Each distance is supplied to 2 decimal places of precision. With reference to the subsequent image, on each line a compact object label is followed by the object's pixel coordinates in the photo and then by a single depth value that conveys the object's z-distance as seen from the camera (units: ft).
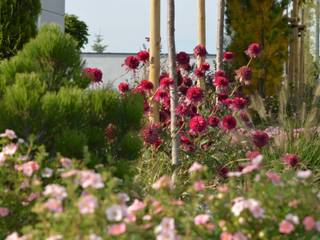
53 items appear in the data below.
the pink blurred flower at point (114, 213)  15.57
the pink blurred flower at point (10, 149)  20.66
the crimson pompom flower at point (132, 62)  39.48
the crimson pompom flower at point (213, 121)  35.13
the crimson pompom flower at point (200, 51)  42.38
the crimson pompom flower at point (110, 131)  25.99
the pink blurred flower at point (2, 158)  20.67
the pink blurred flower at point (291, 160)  32.33
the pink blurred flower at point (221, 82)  38.05
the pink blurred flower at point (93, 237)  14.97
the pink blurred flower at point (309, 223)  16.57
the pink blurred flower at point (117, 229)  15.39
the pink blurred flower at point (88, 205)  15.48
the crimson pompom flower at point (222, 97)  38.73
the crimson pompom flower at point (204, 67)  40.97
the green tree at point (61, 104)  24.50
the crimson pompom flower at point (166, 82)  36.54
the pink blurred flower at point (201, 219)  16.65
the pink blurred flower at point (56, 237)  15.66
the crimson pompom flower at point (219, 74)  39.26
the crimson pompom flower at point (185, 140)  36.25
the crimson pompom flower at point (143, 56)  39.65
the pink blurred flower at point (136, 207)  16.96
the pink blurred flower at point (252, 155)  27.62
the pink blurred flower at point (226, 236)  16.40
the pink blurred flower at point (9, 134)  20.69
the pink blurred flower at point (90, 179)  16.25
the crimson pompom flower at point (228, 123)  34.19
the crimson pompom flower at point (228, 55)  43.02
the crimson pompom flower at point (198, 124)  34.23
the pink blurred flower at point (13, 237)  16.94
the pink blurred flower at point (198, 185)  17.02
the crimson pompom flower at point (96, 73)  33.79
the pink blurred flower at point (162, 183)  17.54
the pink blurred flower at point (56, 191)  16.70
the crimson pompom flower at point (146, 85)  37.57
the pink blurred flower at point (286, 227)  16.23
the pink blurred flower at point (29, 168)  19.65
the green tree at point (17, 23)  44.51
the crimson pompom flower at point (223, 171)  33.74
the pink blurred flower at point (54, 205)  16.27
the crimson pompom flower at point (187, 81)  40.48
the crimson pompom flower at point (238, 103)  36.78
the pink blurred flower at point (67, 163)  18.08
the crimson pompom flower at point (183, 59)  39.85
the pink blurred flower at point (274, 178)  17.57
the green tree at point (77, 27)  169.21
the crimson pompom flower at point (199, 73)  39.95
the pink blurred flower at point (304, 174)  17.14
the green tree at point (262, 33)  78.02
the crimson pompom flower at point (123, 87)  36.86
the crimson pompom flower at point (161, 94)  36.99
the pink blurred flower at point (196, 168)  17.16
